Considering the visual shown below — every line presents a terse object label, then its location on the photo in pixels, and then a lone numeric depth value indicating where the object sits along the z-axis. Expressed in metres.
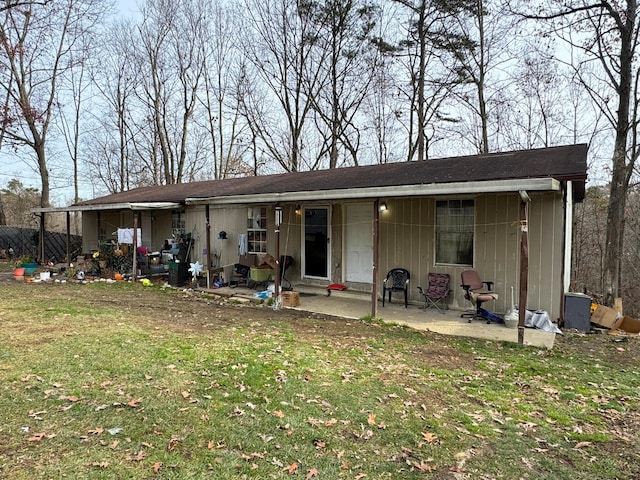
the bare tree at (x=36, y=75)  15.98
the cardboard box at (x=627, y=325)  6.83
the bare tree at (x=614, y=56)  9.94
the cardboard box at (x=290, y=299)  7.70
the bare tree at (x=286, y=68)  18.78
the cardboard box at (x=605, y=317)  6.81
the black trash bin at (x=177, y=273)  10.21
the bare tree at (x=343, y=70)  17.84
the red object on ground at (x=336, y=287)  8.65
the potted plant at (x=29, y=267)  11.09
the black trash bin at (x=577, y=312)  6.57
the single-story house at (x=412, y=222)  6.39
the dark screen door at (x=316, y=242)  9.26
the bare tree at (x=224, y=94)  20.70
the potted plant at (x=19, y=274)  10.34
